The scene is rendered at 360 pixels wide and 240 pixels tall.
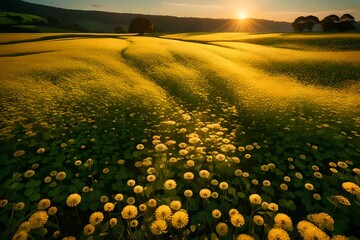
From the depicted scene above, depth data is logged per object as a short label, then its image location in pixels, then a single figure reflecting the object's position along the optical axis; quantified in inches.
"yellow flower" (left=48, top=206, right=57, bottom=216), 147.6
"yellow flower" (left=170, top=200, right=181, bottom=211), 147.9
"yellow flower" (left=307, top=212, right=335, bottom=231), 133.3
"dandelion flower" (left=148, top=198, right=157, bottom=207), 159.2
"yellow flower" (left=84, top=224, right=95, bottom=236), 136.2
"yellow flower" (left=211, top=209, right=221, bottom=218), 151.5
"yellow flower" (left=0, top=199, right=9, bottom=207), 155.8
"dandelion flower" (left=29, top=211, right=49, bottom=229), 132.9
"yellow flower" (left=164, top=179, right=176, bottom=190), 166.2
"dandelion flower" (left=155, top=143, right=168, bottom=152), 215.0
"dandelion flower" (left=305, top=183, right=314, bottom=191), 175.2
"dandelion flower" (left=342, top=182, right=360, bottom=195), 154.7
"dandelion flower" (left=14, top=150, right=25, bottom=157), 205.0
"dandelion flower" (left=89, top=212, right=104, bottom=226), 137.7
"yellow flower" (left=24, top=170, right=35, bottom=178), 183.8
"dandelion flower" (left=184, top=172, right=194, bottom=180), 179.6
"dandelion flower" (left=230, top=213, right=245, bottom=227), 134.6
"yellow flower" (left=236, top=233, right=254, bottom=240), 124.0
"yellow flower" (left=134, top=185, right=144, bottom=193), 165.9
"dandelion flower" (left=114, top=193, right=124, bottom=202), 161.9
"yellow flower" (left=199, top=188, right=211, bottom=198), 157.4
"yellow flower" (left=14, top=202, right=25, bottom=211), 151.1
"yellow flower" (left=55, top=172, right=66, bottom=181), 180.1
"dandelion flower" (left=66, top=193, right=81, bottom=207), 147.3
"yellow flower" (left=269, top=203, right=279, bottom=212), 153.4
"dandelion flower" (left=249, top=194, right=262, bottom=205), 152.1
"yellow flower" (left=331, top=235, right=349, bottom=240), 122.6
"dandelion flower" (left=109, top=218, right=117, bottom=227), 141.7
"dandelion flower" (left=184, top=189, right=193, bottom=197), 167.8
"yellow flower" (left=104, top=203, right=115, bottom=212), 148.6
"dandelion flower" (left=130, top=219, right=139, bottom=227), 145.2
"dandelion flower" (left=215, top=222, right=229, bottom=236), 135.2
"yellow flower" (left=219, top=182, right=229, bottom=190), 173.9
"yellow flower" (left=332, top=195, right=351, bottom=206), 158.4
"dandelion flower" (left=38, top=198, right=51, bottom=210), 146.4
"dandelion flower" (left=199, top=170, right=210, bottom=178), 183.3
